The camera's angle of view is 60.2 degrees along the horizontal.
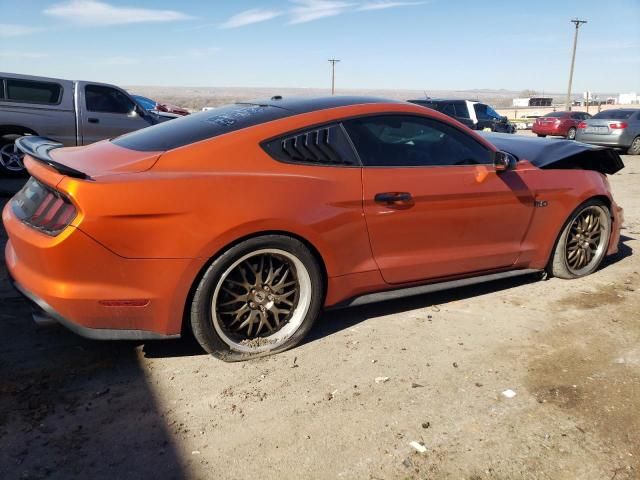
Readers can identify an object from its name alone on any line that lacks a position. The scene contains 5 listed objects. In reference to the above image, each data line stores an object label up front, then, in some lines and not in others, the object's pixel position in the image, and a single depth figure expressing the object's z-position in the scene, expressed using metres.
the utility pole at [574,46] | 49.20
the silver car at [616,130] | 16.17
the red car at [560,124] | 23.52
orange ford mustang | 2.74
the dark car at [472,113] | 17.17
